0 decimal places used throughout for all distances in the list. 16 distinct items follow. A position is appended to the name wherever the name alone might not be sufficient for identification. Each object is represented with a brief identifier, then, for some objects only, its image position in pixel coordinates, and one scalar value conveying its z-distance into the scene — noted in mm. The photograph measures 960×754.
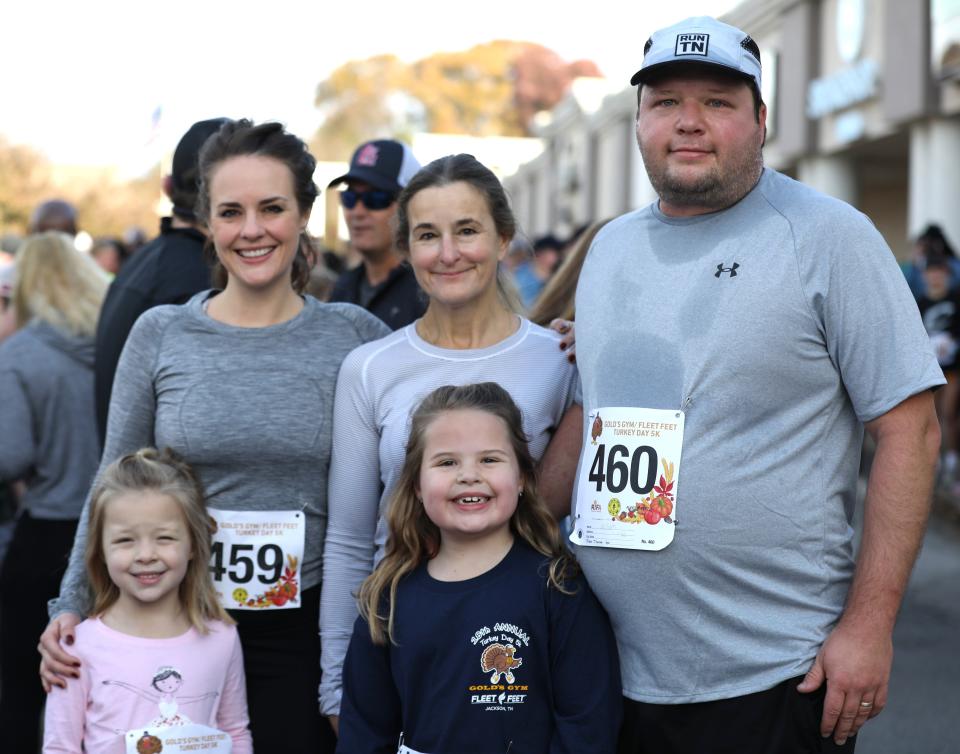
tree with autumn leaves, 55875
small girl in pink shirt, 2955
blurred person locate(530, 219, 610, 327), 4234
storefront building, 13523
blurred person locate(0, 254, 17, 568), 5602
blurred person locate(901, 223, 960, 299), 10422
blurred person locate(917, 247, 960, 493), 9883
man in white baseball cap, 2490
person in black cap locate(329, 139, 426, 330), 4871
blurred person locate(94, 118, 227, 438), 3684
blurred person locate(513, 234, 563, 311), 11297
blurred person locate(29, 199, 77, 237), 6512
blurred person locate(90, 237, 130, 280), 11188
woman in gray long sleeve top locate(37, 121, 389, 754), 2982
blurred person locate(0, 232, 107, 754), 4234
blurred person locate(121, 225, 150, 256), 14136
